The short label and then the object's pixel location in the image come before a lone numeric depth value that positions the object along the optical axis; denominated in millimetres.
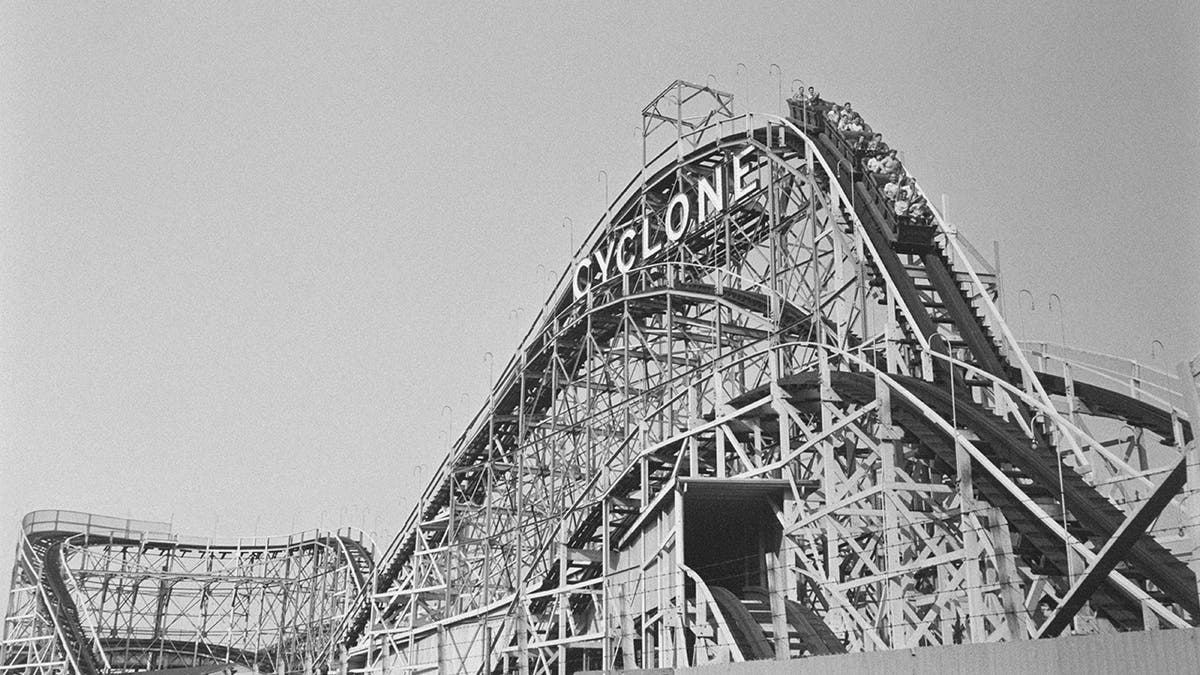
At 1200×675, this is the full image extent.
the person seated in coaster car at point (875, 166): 21812
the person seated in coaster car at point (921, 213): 20781
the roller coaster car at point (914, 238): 20203
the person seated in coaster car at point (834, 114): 23373
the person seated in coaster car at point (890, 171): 21688
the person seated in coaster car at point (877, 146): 22312
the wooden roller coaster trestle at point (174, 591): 44719
